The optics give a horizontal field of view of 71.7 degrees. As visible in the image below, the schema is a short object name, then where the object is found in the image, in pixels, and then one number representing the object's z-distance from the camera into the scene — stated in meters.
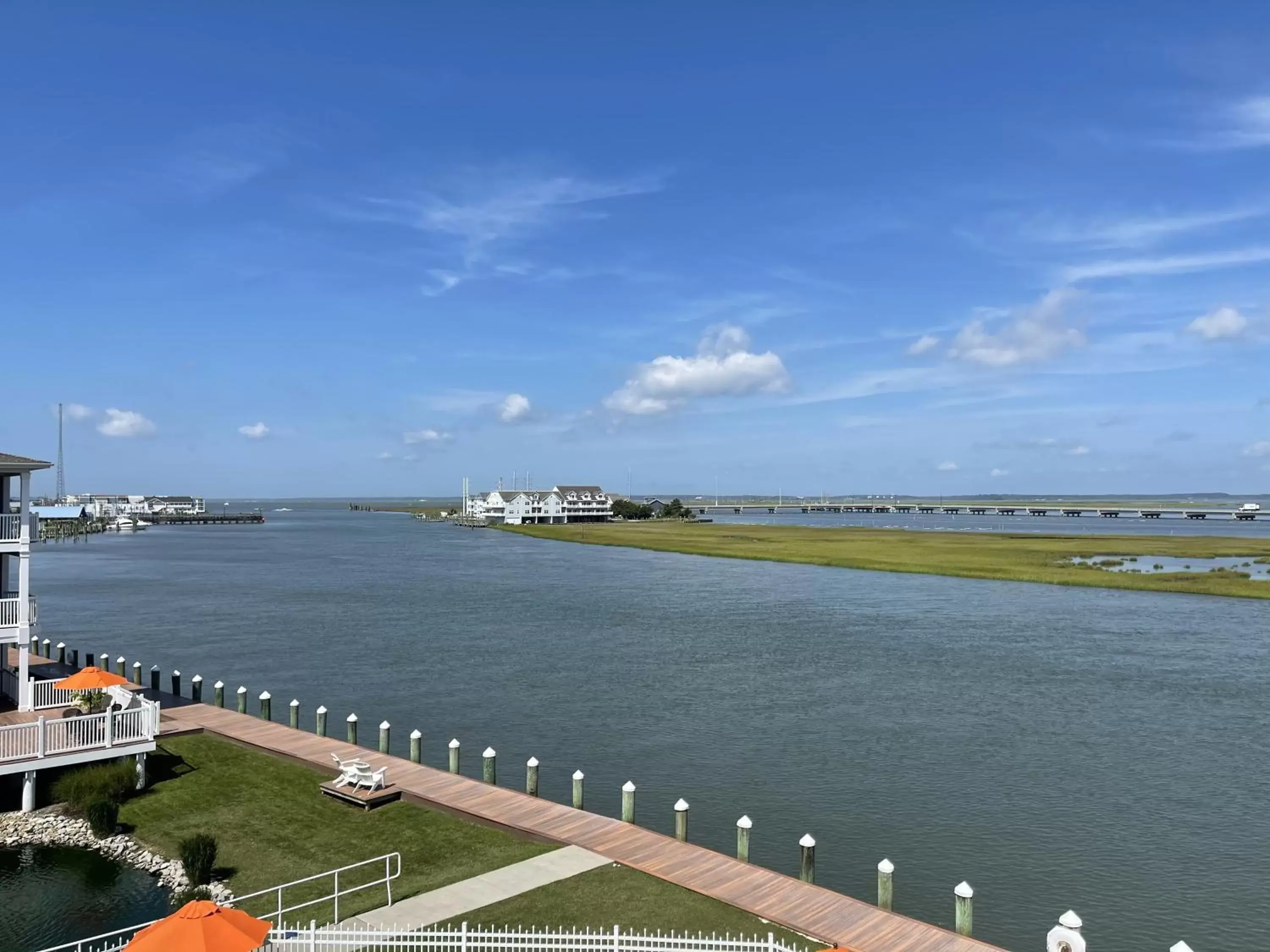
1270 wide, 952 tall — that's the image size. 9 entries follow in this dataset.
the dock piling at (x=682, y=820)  21.22
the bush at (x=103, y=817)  22.31
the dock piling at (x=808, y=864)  18.98
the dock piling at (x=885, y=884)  17.83
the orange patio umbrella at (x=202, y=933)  12.02
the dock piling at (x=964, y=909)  16.77
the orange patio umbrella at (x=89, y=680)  27.08
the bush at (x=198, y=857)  18.52
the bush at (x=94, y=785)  23.64
